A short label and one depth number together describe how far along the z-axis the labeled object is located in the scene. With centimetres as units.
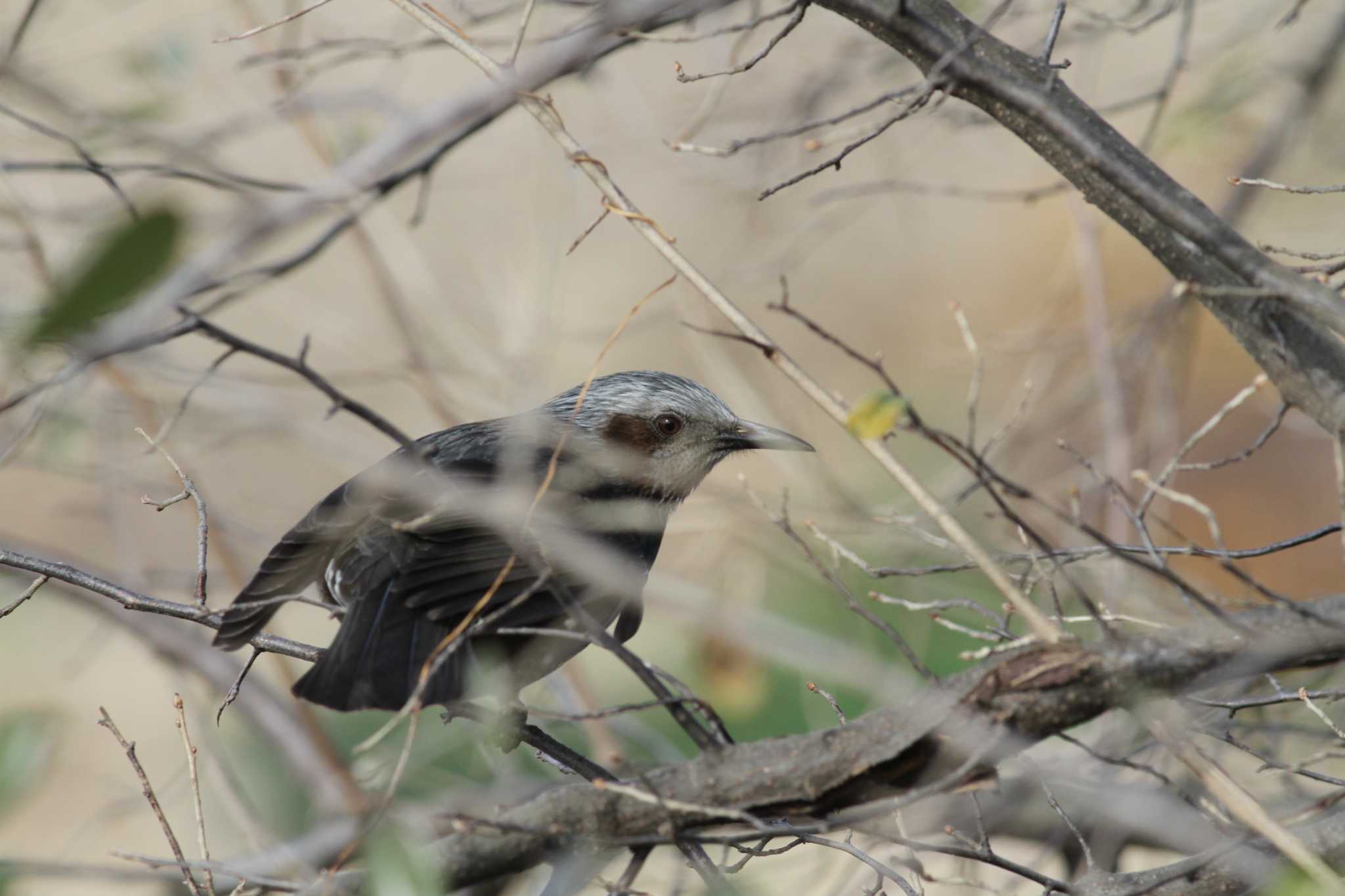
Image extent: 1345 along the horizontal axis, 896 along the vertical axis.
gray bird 556
